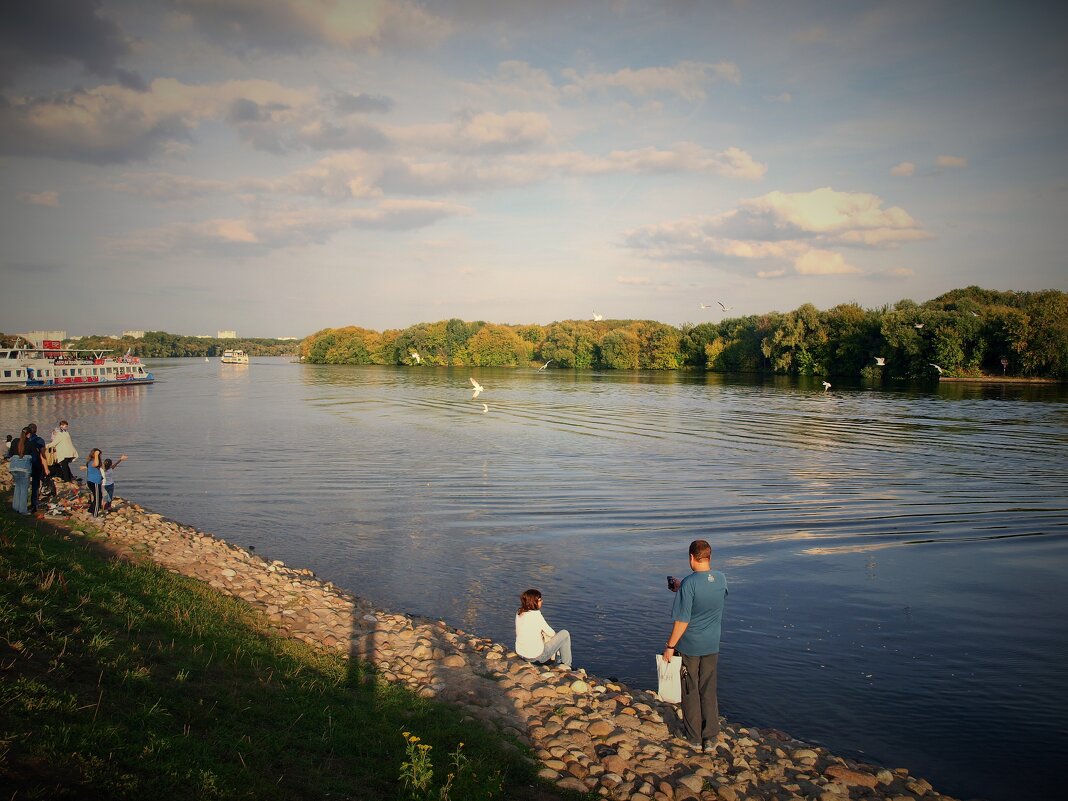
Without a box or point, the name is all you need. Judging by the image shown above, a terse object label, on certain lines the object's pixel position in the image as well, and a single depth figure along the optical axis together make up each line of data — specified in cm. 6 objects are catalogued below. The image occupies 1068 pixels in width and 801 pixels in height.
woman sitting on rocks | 1206
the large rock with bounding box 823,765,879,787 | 884
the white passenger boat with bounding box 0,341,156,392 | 7994
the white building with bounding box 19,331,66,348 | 9791
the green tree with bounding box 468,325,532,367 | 18475
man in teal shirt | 885
